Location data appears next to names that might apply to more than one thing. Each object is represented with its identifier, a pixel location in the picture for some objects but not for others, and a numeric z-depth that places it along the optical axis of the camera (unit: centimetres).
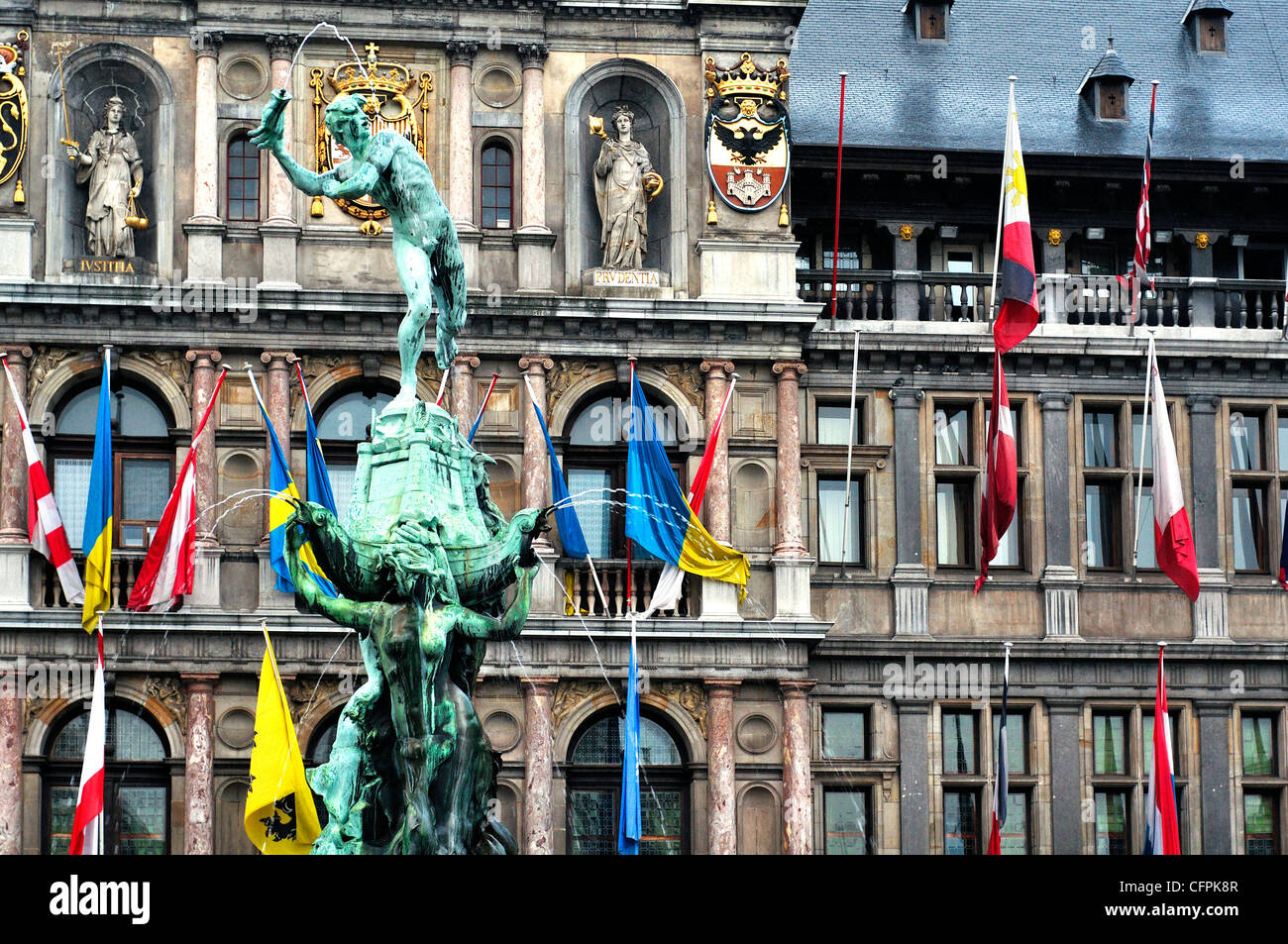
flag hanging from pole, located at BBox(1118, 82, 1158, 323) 3900
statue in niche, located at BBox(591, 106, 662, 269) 4028
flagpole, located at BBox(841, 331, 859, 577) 3962
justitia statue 3953
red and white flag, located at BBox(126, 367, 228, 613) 3731
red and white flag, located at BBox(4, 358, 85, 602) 3747
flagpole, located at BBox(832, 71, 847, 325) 3961
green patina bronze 2336
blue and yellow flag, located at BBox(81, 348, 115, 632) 3700
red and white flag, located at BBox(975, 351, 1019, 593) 3753
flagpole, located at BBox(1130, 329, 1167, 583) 4025
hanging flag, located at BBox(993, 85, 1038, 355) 3669
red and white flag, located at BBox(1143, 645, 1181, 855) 3709
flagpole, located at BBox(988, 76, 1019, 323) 3831
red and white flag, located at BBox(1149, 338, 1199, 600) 3744
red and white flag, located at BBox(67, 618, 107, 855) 3516
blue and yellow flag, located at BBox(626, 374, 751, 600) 3841
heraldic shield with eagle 4050
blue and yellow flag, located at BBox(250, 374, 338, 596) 3738
